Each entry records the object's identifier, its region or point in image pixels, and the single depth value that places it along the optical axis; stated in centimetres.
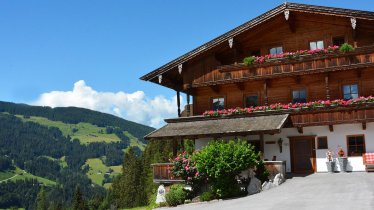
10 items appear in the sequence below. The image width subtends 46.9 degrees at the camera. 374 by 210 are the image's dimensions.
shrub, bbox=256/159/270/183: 2373
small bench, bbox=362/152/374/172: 2557
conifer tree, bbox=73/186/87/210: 11675
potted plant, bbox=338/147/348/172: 2677
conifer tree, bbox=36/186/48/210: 17488
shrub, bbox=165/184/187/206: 2425
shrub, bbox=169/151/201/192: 2443
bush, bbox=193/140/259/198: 2225
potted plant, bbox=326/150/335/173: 2700
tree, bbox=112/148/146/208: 10062
